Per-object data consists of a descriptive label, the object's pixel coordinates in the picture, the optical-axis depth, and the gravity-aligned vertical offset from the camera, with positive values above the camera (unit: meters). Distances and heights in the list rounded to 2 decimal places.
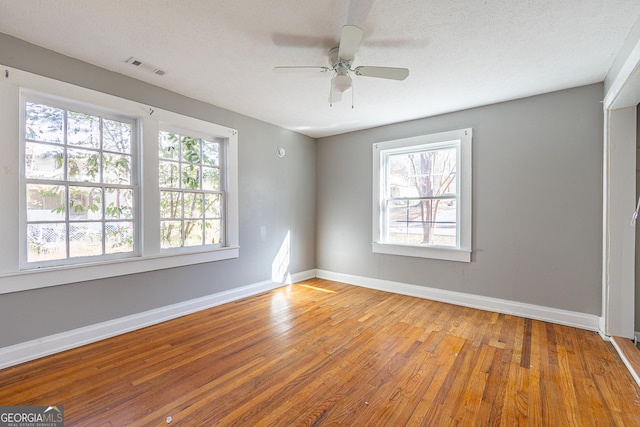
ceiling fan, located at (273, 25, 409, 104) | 1.95 +1.11
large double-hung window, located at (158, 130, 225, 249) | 3.17 +0.26
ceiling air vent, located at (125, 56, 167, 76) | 2.49 +1.35
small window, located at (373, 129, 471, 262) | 3.61 +0.20
